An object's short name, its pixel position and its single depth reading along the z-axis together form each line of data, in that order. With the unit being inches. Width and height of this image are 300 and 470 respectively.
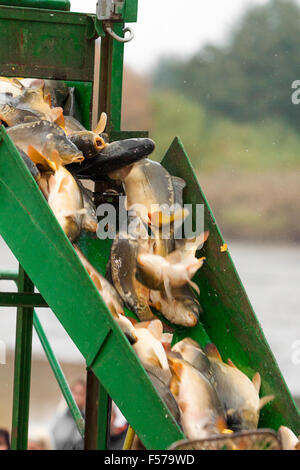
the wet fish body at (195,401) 176.1
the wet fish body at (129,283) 205.8
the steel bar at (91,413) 250.4
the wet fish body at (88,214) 207.9
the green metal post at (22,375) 257.1
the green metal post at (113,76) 253.8
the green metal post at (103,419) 248.2
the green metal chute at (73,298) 161.0
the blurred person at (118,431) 454.6
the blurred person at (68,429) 509.7
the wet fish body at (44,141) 201.3
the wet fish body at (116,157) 215.6
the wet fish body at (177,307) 209.5
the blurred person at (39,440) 521.0
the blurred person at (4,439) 461.0
